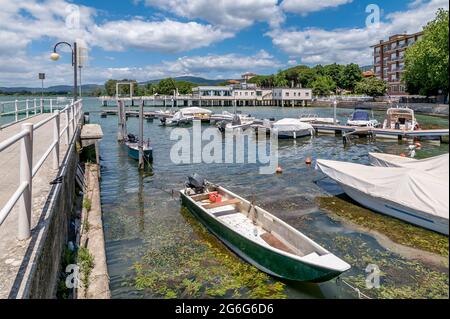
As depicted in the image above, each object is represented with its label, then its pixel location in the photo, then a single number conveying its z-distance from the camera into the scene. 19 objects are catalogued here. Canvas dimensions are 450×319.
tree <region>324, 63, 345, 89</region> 115.31
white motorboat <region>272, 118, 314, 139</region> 32.31
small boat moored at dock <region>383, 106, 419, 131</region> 30.14
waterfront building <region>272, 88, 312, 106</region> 98.31
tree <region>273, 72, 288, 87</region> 133.65
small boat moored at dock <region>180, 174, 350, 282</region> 6.11
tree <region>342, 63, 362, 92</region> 110.87
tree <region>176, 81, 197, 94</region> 135.88
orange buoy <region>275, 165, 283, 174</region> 18.19
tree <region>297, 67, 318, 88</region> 125.16
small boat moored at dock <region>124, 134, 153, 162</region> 20.36
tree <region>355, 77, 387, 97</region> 87.81
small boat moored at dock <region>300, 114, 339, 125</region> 39.70
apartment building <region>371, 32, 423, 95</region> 83.64
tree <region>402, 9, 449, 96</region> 49.50
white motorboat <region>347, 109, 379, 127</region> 34.47
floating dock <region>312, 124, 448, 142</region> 28.37
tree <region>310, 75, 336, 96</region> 111.83
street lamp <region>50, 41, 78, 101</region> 18.98
